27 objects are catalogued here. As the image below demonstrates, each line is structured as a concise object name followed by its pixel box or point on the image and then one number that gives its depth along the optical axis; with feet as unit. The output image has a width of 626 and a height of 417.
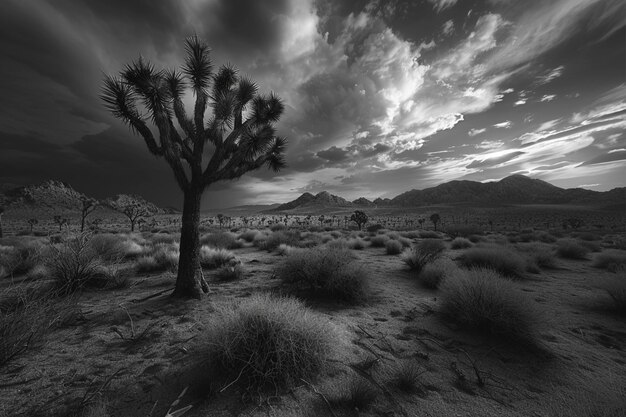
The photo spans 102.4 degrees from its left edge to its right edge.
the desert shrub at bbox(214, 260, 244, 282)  26.40
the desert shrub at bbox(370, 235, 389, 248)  54.95
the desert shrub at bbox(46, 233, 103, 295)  20.31
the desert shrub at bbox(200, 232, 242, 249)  50.08
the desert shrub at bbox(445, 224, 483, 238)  82.85
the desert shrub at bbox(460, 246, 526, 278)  30.12
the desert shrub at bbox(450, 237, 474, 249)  53.32
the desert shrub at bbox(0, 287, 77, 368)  10.86
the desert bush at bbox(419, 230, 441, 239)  77.46
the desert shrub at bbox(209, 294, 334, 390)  10.16
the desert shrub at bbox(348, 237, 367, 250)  51.49
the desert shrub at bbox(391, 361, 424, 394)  10.58
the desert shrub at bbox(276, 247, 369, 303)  20.71
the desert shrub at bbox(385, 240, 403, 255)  45.34
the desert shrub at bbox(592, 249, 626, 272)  31.87
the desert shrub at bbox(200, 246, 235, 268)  32.22
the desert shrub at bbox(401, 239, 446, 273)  31.35
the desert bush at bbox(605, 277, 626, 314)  18.90
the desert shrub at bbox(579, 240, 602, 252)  48.11
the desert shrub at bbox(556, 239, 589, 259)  41.70
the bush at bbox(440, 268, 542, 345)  14.76
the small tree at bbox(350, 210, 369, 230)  116.78
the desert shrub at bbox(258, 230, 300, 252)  49.71
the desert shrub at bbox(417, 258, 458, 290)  24.82
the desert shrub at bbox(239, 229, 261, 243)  62.89
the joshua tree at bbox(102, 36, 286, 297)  19.39
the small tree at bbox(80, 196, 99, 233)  100.37
